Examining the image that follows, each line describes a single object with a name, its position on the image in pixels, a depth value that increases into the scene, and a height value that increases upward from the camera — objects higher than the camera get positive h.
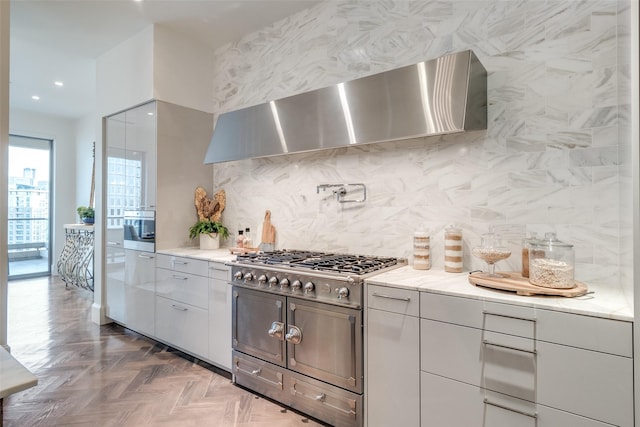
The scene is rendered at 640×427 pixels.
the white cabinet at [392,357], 1.79 -0.80
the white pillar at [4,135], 2.30 +0.52
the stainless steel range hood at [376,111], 1.93 +0.71
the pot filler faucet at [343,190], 2.70 +0.20
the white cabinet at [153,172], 3.38 +0.44
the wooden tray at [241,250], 3.08 -0.36
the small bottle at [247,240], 3.26 -0.27
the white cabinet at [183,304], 2.88 -0.84
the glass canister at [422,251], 2.27 -0.25
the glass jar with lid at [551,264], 1.58 -0.24
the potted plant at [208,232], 3.43 -0.21
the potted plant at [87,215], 5.41 -0.06
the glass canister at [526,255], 1.88 -0.23
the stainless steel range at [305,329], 2.00 -0.78
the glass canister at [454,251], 2.15 -0.24
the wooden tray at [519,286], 1.53 -0.35
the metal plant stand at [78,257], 5.26 -0.76
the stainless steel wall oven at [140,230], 3.37 -0.19
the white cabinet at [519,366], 1.31 -0.67
